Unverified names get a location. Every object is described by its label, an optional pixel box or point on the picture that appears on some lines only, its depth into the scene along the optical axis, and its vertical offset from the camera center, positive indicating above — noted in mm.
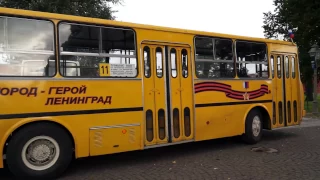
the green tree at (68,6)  13527 +3823
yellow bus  5242 +26
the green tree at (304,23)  19266 +3888
